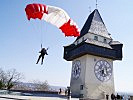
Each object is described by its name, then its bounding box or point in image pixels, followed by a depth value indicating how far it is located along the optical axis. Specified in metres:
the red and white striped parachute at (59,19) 13.45
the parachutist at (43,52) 13.66
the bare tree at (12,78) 49.89
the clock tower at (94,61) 25.91
